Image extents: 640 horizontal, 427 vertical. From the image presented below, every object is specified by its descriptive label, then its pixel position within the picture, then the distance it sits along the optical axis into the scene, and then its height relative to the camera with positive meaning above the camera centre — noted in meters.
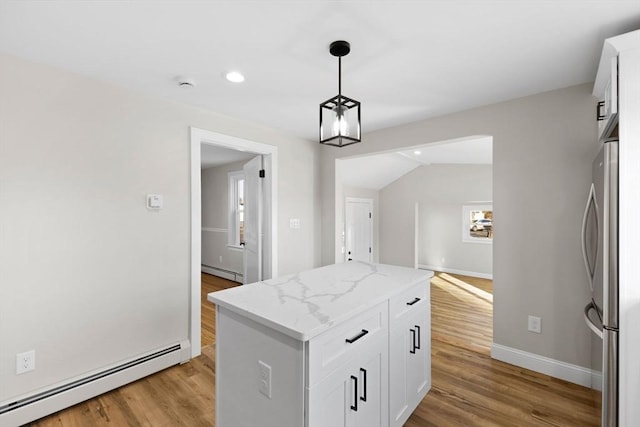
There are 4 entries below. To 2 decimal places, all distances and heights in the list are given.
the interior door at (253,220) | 3.70 -0.09
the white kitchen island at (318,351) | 1.21 -0.64
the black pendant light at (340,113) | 1.62 +0.54
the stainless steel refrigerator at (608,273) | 1.59 -0.32
